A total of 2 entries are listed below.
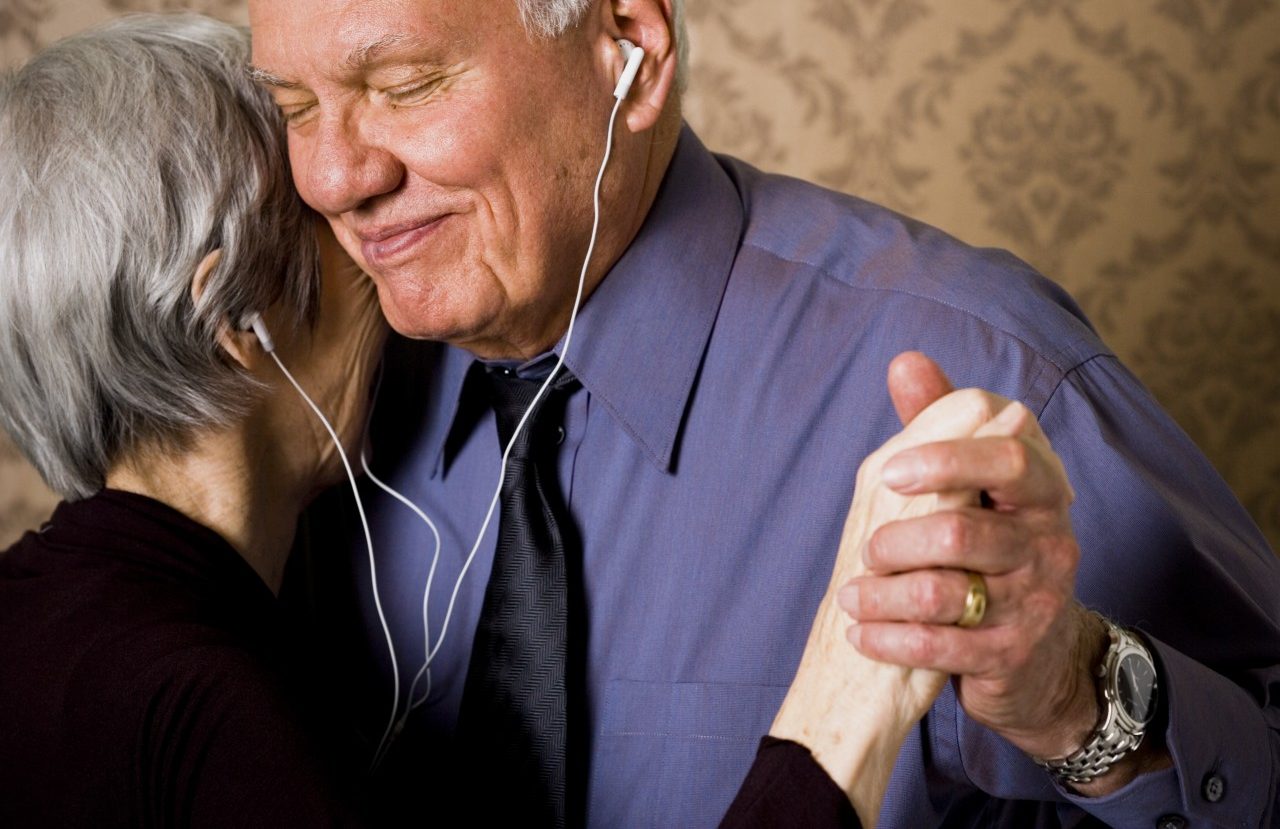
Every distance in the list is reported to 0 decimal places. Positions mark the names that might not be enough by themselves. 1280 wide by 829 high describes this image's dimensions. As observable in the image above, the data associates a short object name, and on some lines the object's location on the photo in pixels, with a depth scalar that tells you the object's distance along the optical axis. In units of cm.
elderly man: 99
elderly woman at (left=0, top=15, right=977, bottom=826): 100
